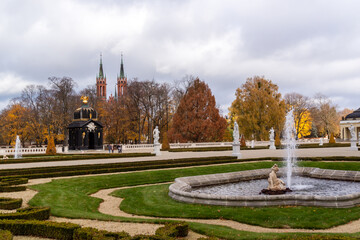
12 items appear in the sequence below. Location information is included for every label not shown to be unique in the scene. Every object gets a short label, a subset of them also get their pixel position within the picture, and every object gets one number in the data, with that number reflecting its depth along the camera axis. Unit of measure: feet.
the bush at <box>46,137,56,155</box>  121.19
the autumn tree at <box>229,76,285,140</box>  181.27
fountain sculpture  36.78
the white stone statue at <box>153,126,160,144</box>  114.01
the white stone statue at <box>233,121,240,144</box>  98.28
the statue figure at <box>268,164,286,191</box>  44.58
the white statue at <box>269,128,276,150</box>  142.61
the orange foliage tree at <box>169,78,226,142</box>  168.96
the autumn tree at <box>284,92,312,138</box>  249.34
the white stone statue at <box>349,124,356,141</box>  121.19
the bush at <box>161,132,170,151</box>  148.42
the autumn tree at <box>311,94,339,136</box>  274.98
